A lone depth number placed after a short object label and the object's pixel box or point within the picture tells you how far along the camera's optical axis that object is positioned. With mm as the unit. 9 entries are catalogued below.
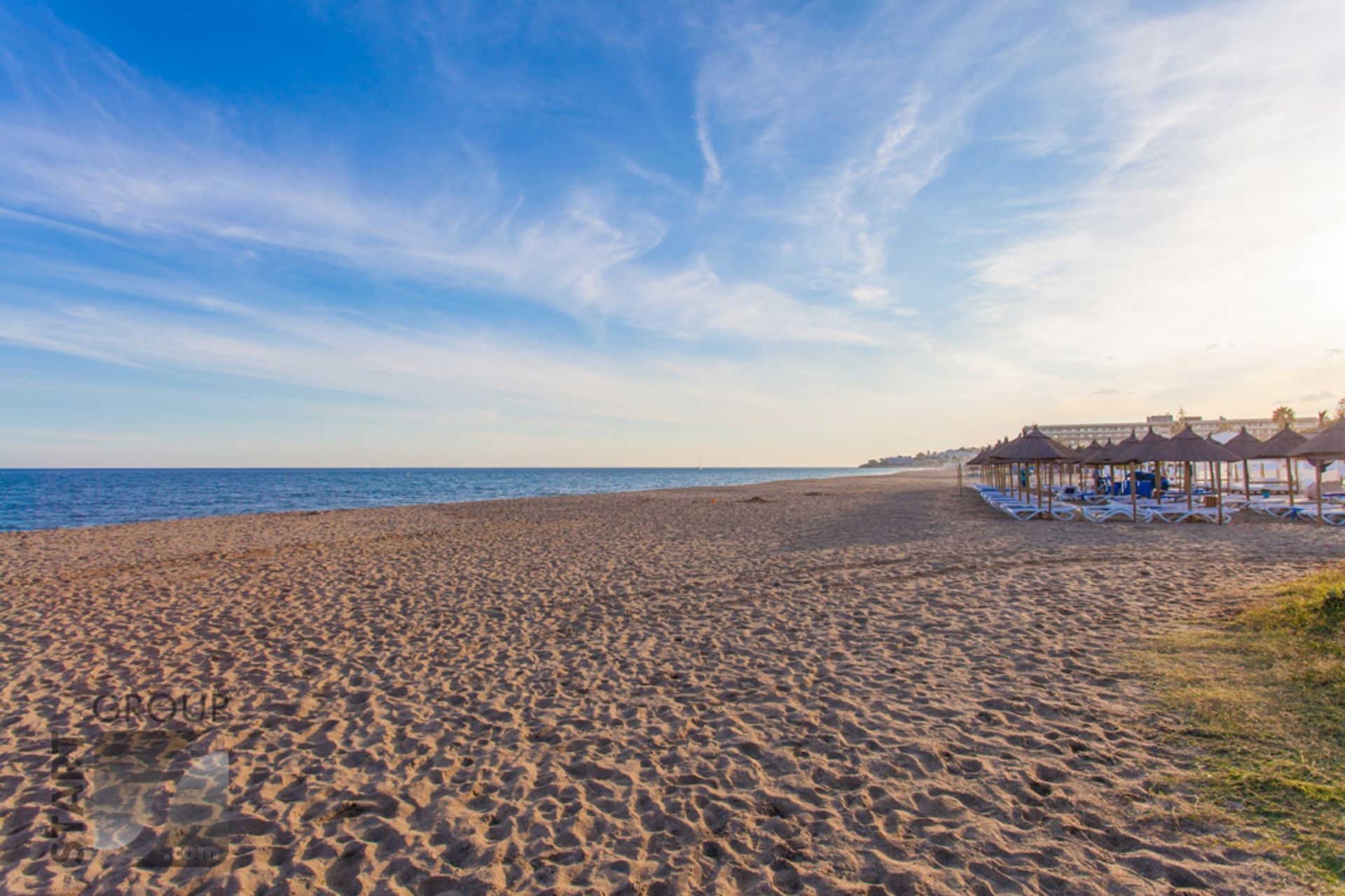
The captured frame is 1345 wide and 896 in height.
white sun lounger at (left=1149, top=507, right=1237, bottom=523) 16734
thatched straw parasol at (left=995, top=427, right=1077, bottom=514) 19391
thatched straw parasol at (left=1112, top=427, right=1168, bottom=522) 18875
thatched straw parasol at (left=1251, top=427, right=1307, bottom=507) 18891
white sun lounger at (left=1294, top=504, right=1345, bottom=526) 15844
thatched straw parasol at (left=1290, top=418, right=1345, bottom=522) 15555
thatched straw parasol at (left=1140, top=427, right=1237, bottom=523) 17094
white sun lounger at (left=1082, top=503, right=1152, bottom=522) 17641
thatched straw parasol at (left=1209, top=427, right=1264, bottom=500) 19984
